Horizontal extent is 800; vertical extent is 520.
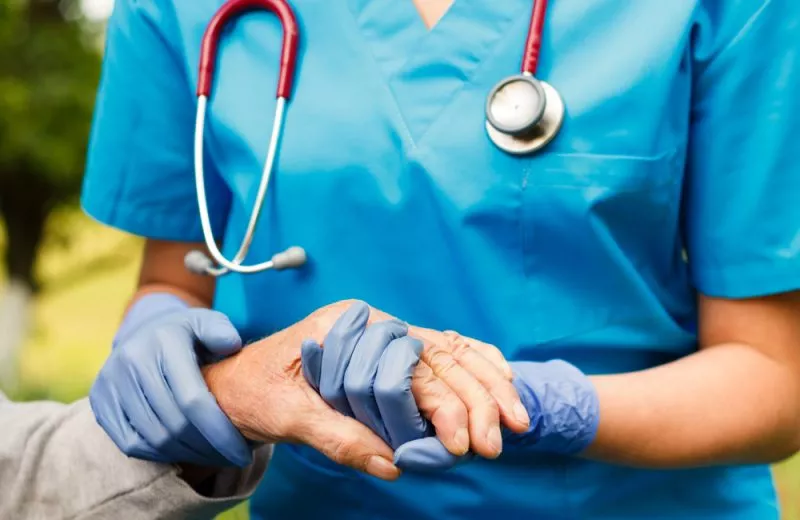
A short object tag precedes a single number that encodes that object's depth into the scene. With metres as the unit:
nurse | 0.92
